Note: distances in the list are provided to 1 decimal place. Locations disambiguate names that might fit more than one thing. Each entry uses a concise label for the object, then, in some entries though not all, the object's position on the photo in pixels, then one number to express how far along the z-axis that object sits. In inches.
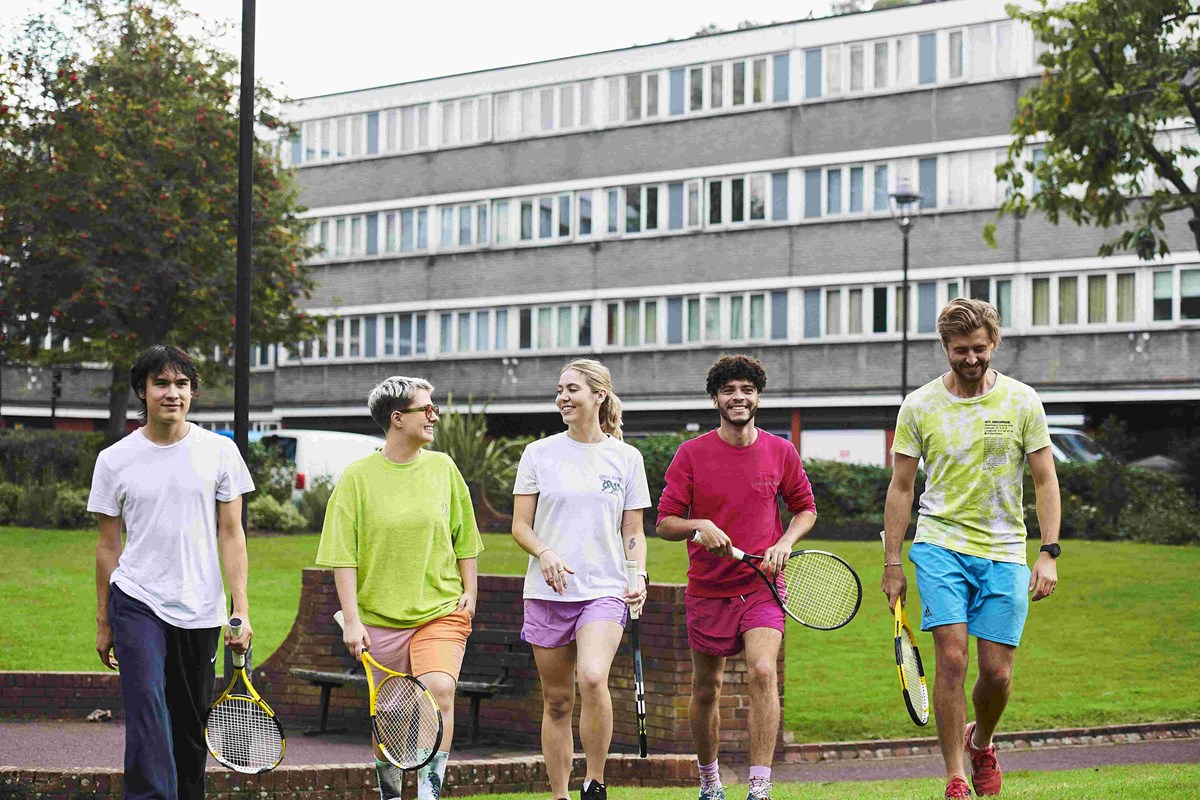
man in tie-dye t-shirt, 306.8
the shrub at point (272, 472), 1295.5
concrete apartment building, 1734.7
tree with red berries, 1331.2
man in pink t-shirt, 325.7
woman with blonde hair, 319.3
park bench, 514.3
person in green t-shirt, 307.1
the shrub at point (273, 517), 1222.3
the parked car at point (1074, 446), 1366.9
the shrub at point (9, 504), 1205.1
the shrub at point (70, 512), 1187.9
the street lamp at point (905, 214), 1310.3
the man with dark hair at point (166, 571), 286.0
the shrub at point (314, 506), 1247.5
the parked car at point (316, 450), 1376.7
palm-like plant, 1190.9
